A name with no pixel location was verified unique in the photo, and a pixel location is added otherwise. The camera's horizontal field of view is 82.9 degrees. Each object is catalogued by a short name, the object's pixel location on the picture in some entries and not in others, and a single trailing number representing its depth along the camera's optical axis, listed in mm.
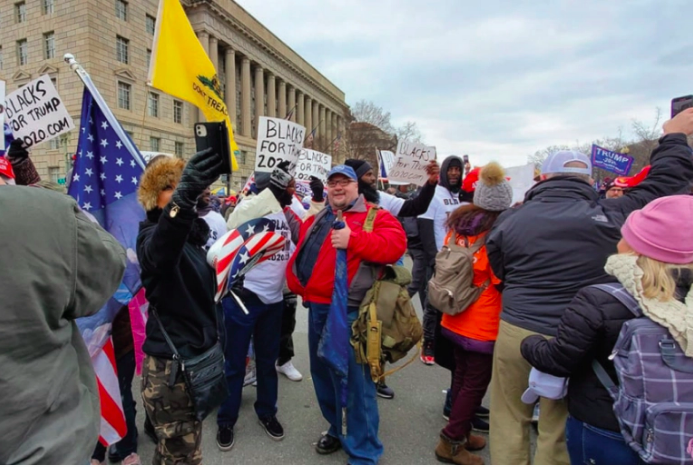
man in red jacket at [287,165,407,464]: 2662
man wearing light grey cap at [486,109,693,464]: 2080
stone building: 28156
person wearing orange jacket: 2725
